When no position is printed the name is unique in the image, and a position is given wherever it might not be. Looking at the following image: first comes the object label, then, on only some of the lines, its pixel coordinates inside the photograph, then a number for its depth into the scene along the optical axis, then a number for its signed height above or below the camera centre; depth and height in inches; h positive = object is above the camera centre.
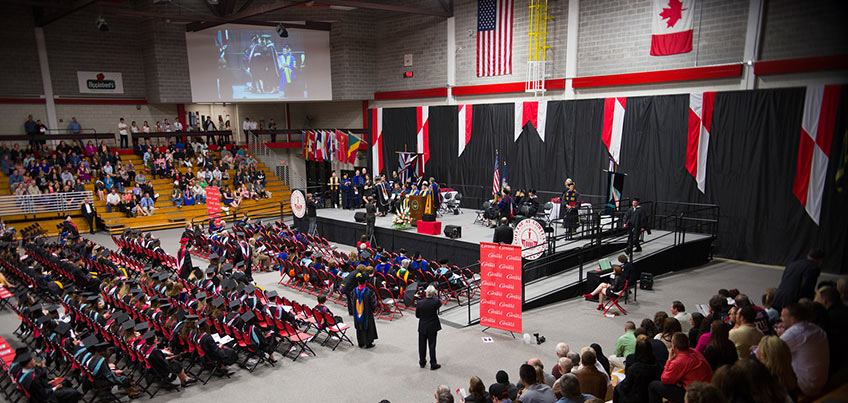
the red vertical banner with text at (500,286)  347.9 -115.8
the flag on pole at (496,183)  711.7 -92.6
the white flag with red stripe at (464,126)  836.0 -14.9
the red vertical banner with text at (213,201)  685.9 -109.4
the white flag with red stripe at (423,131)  896.9 -24.0
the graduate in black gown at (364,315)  344.8 -131.2
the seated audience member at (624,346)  262.2 -117.2
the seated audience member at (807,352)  174.6 -80.7
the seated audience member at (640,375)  181.5 -91.1
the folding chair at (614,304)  402.6 -147.5
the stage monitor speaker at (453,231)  570.9 -125.9
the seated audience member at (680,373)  178.2 -89.8
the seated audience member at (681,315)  286.0 -111.6
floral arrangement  649.0 -126.7
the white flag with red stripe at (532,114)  733.9 +2.8
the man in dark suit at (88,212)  772.6 -135.9
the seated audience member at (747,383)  144.3 -74.7
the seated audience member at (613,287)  406.9 -135.6
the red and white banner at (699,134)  574.0 -21.8
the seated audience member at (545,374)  222.1 -116.3
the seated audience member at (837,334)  192.2 -82.0
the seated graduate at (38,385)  253.6 -129.4
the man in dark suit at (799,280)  256.8 -83.0
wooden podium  646.5 -111.2
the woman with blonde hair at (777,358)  165.8 -78.2
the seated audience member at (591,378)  203.3 -102.6
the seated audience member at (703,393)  132.3 -71.4
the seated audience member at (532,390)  195.0 -103.9
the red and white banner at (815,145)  481.4 -30.3
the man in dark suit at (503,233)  490.0 -110.3
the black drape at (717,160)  517.3 -54.6
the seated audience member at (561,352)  237.3 -107.5
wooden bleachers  769.6 -149.1
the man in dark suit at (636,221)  514.9 -105.5
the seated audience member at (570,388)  179.3 -93.9
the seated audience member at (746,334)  209.6 -89.1
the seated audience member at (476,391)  207.2 -109.6
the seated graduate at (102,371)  272.1 -131.2
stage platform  558.6 -143.2
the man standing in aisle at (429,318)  304.7 -118.6
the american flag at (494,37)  772.0 +119.9
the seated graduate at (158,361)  287.4 -134.0
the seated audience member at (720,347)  189.8 -85.5
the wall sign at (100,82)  954.1 +70.7
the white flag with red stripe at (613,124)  650.2 -11.0
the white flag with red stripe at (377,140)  982.4 -42.4
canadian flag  581.9 +100.4
